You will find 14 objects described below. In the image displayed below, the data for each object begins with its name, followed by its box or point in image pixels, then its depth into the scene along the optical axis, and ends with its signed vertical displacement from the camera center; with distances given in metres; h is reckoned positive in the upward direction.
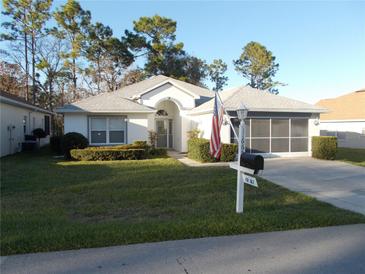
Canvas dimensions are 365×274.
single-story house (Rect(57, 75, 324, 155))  18.80 +0.85
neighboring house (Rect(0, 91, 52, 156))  18.64 +0.58
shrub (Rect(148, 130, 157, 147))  21.09 -0.36
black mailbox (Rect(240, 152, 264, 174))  6.58 -0.59
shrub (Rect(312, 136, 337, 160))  17.84 -0.79
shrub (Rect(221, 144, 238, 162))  16.48 -0.99
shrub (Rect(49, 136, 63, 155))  20.61 -0.83
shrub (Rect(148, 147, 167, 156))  18.72 -1.16
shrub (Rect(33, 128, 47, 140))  25.11 -0.18
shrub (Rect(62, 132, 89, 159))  17.62 -0.59
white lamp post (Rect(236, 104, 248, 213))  6.95 -0.92
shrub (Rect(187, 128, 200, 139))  20.72 -0.09
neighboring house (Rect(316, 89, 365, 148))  27.89 +1.02
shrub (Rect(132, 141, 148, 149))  18.34 -0.71
